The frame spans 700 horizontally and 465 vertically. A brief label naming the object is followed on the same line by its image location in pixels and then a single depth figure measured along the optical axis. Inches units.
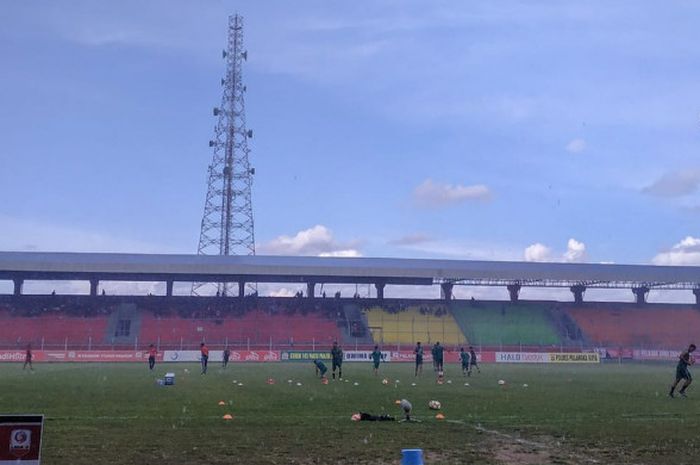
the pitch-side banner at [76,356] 2393.0
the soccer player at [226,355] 1927.0
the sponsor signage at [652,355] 2719.0
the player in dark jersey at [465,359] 1496.1
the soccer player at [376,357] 1510.8
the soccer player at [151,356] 1769.2
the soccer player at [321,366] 1365.4
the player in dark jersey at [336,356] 1395.2
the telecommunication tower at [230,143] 3174.2
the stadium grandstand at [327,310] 2797.7
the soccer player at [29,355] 1723.9
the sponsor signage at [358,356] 2533.7
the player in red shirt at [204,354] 1591.7
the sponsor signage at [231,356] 2421.3
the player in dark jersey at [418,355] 1497.3
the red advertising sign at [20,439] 290.5
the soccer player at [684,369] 987.3
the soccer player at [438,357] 1367.4
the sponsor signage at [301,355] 2510.6
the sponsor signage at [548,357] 2576.3
